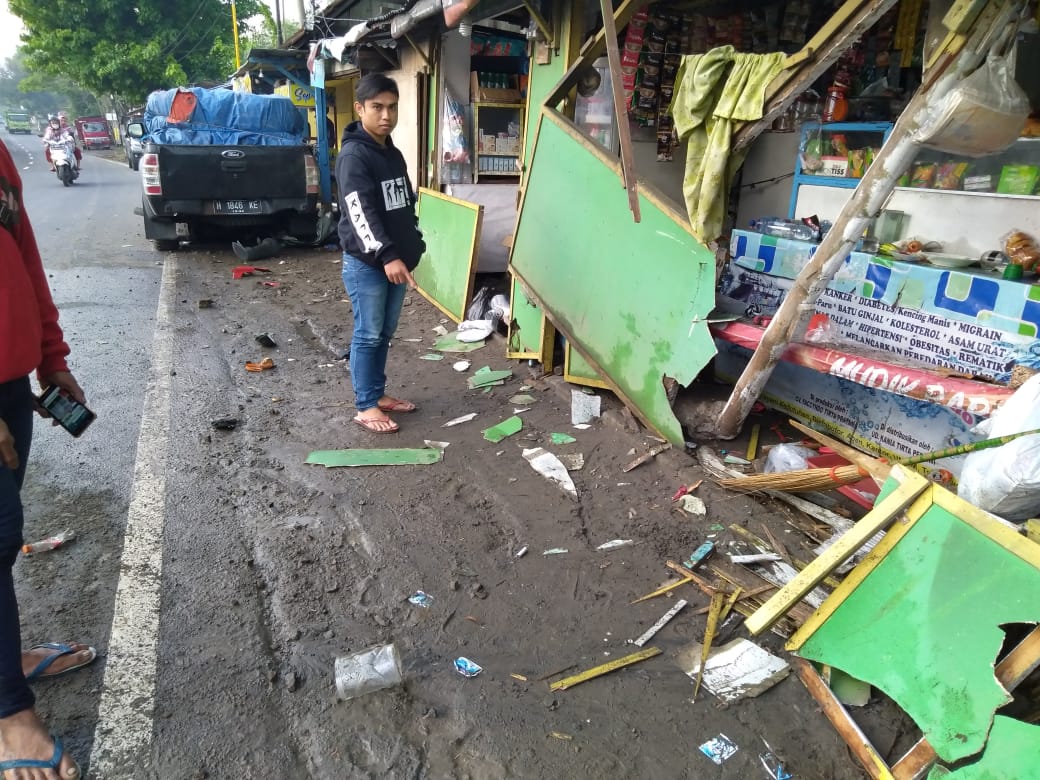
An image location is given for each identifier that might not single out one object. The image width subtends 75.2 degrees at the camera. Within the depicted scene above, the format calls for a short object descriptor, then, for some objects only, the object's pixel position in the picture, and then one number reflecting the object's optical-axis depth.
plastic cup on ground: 2.33
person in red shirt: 1.91
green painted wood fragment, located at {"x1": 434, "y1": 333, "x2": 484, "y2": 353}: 6.00
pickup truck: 8.66
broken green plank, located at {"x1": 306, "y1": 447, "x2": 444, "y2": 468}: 3.95
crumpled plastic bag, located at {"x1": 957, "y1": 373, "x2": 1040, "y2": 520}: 2.42
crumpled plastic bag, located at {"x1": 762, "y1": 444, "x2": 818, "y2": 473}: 3.70
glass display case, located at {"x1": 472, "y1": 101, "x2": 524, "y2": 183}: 7.69
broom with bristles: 3.17
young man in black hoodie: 3.86
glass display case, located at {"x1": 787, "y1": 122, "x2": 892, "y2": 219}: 4.41
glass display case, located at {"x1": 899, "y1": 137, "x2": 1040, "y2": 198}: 3.62
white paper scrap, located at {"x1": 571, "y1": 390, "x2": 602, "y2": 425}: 4.56
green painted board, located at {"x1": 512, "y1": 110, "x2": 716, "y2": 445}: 3.76
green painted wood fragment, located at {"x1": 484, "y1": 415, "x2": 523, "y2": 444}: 4.34
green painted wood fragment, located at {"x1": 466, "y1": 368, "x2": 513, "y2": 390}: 5.22
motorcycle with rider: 18.62
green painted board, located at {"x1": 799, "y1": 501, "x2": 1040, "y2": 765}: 1.92
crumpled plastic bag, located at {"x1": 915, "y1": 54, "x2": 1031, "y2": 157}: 2.60
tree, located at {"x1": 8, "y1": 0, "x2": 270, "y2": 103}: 25.92
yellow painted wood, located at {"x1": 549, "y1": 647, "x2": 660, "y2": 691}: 2.42
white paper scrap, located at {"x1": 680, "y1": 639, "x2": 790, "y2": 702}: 2.43
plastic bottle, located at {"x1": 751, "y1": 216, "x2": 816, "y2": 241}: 4.36
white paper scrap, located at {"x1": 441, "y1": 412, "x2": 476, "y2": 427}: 4.53
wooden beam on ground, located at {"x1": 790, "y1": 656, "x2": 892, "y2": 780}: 2.09
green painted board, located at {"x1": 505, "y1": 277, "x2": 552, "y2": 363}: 5.30
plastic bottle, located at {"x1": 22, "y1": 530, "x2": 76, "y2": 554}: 3.07
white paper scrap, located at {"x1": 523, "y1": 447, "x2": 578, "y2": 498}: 3.79
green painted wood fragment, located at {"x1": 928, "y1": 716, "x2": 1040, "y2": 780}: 1.75
